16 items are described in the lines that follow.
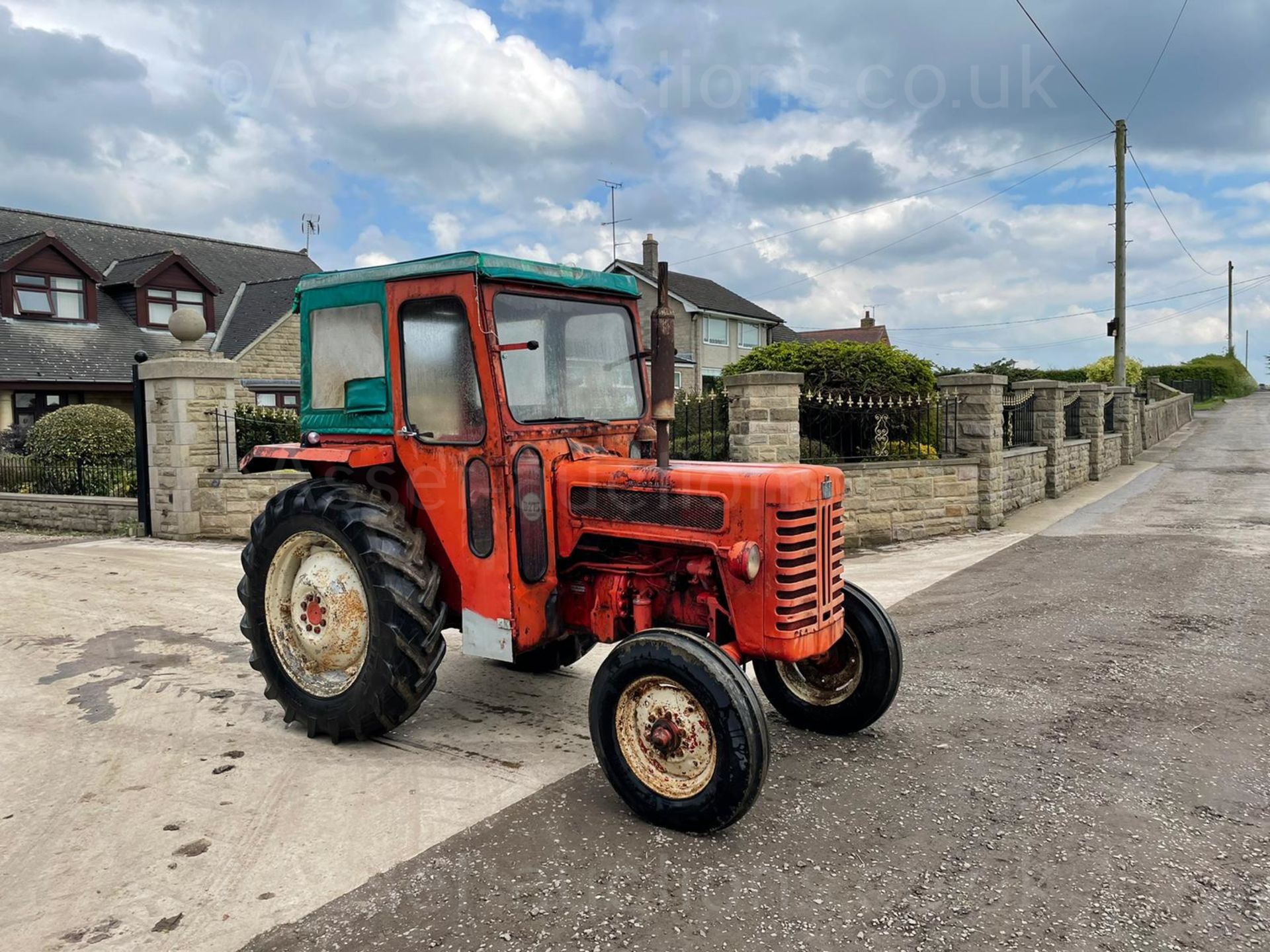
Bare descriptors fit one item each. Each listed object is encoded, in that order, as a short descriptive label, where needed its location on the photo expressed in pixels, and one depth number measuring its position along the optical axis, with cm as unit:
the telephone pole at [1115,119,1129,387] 2139
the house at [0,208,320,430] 2222
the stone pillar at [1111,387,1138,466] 2048
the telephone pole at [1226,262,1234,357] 5338
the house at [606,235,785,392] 3697
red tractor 364
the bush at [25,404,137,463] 1425
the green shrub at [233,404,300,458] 1334
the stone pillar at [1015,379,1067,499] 1477
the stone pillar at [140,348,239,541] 1124
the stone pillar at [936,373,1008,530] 1159
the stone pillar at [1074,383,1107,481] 1753
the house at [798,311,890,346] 5194
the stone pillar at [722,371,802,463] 980
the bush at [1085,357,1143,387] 3185
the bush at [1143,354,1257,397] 4834
